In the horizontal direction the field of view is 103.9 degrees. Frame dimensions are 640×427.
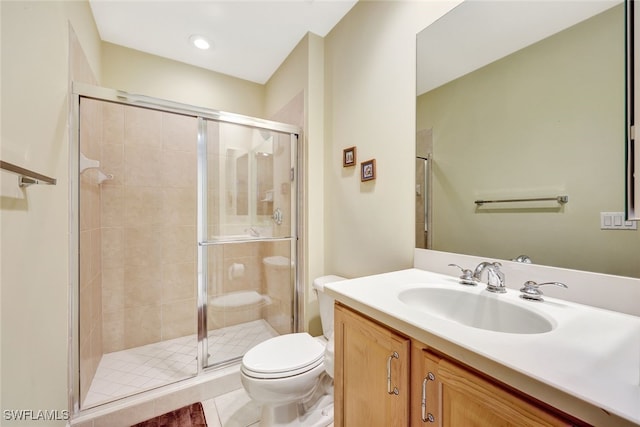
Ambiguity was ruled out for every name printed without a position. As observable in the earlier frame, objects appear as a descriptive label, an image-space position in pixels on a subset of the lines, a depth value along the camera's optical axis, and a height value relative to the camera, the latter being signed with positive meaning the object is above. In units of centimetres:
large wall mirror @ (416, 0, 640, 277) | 76 +30
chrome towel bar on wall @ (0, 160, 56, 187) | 61 +11
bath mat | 141 -119
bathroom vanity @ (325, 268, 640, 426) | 43 -32
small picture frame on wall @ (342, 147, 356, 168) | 169 +40
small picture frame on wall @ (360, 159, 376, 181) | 153 +28
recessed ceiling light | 198 +139
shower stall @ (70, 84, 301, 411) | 172 -21
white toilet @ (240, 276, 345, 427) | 122 -81
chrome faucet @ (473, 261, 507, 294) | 89 -22
